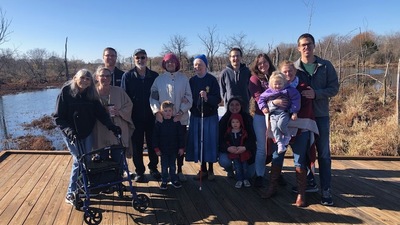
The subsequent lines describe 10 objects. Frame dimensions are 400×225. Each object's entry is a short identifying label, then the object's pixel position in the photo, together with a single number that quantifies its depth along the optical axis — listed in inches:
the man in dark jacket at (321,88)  132.3
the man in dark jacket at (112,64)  160.9
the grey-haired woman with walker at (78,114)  130.7
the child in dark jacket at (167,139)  151.3
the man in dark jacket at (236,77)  163.2
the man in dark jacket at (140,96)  158.9
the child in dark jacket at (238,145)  157.6
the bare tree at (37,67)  1491.1
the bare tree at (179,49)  1228.7
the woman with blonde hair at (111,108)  144.6
